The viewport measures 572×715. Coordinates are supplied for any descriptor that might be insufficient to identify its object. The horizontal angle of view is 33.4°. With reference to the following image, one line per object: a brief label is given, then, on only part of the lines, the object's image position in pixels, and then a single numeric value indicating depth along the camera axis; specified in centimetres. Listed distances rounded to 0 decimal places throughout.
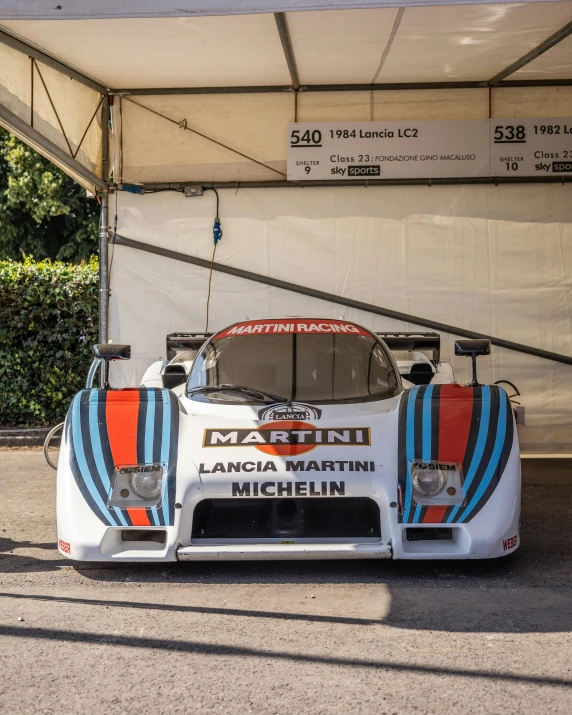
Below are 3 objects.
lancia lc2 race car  487
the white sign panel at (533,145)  1019
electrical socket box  1053
